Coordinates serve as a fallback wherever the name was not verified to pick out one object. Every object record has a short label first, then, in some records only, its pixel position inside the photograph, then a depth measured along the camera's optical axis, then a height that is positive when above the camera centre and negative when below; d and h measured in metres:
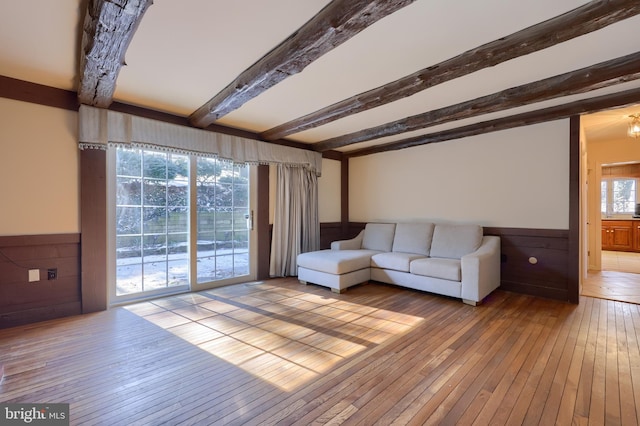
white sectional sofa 3.54 -0.68
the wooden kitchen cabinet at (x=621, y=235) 7.14 -0.64
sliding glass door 3.50 -0.14
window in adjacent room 7.57 +0.32
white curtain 4.83 -0.13
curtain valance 3.12 +0.91
